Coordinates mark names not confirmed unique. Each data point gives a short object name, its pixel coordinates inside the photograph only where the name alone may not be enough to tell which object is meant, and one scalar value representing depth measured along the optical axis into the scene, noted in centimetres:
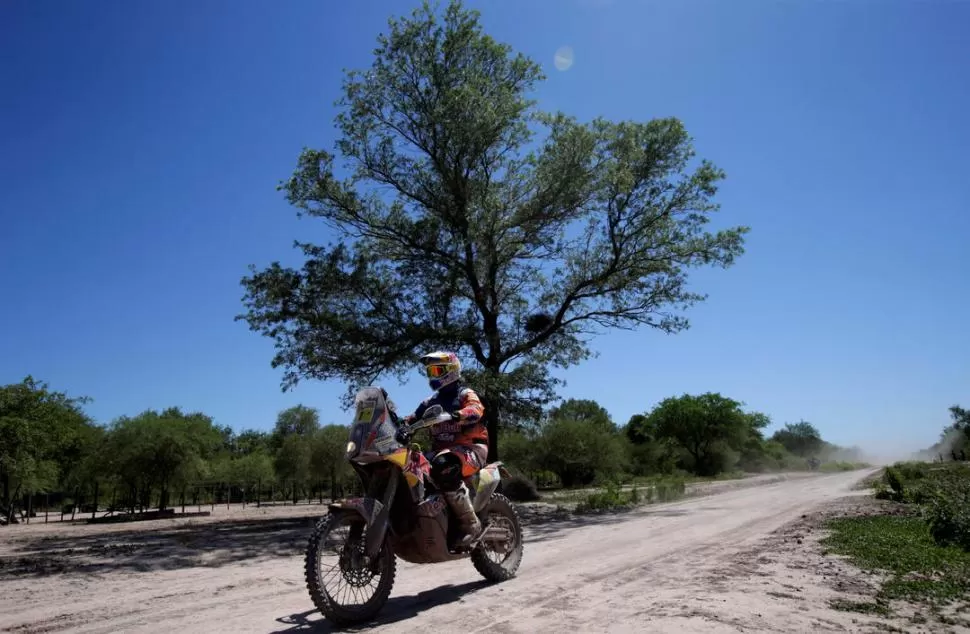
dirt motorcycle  461
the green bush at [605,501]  1905
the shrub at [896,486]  1643
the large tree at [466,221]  1836
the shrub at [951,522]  712
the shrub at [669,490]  2218
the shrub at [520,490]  2611
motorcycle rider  557
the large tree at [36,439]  2919
